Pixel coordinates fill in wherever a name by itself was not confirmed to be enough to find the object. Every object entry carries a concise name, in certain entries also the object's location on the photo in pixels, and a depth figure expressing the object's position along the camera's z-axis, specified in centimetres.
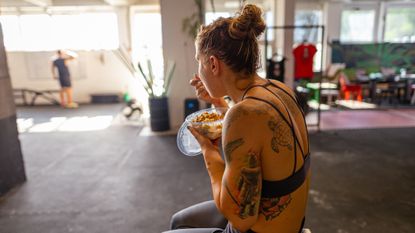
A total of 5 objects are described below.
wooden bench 834
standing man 751
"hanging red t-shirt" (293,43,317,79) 503
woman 89
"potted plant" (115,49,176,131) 515
